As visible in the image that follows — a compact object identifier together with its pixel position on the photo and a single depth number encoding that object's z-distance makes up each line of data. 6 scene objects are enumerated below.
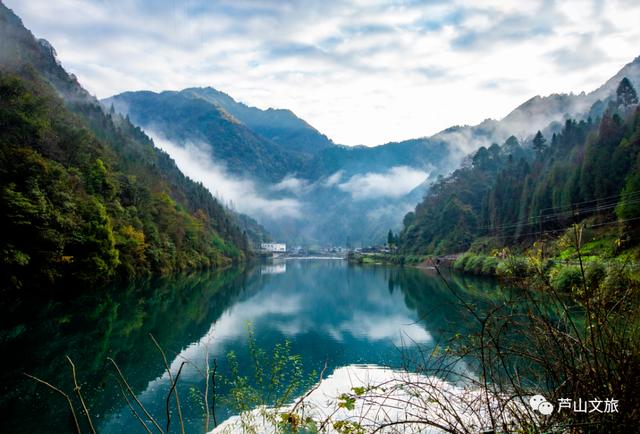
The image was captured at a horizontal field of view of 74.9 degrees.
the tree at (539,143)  81.56
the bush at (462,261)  54.50
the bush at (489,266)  42.94
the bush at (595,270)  18.94
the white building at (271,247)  173.25
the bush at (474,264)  47.82
